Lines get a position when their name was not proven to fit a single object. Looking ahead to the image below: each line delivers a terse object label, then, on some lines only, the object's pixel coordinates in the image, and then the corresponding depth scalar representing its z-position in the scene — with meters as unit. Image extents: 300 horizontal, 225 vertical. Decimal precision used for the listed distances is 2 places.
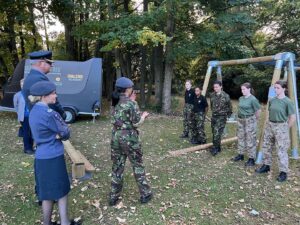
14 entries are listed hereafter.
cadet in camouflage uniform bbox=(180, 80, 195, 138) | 8.56
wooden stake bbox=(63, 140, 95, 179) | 5.56
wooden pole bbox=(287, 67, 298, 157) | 6.95
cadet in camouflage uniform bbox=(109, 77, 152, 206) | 4.39
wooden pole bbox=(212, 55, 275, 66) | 7.23
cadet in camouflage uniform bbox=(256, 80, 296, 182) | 5.67
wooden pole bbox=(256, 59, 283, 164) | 6.54
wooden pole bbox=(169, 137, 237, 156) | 7.52
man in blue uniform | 4.33
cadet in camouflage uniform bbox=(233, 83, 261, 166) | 6.56
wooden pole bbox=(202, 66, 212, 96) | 9.59
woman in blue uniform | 3.62
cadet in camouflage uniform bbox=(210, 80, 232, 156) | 7.14
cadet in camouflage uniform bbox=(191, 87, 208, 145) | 8.13
